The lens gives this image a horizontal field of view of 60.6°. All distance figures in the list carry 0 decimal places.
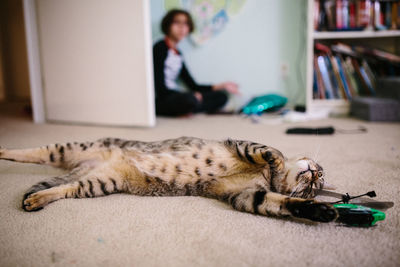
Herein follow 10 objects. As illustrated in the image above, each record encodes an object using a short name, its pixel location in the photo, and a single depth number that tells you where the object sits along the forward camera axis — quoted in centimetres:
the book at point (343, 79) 282
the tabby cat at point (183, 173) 109
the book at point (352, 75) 283
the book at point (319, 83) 285
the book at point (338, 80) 282
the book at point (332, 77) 284
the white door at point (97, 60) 236
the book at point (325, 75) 283
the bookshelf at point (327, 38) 268
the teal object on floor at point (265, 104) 288
